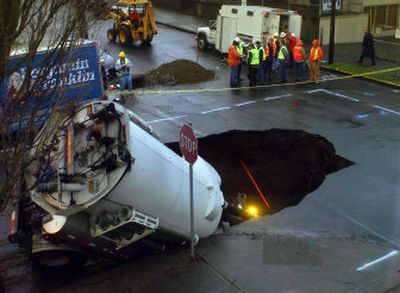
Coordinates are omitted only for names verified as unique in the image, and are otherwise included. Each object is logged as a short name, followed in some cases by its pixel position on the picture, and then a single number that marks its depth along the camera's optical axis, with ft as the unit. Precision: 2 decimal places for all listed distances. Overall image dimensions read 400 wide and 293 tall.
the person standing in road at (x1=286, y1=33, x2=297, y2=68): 68.57
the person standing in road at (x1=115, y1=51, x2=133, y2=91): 60.29
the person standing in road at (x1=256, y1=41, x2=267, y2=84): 63.16
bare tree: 18.67
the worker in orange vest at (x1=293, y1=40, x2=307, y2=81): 64.03
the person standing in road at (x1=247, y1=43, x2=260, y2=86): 62.75
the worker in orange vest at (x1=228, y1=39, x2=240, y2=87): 63.16
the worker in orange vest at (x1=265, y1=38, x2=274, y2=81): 64.81
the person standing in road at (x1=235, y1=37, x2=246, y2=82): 64.36
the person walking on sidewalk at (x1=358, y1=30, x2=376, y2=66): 70.85
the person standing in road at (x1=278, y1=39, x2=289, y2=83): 64.08
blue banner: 20.43
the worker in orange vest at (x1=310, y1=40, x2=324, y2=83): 63.41
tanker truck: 22.74
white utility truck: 72.90
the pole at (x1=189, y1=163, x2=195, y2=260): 25.81
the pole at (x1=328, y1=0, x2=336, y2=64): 68.80
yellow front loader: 87.92
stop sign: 26.09
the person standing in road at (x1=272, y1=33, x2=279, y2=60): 65.87
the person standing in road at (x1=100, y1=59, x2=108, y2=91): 58.85
